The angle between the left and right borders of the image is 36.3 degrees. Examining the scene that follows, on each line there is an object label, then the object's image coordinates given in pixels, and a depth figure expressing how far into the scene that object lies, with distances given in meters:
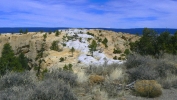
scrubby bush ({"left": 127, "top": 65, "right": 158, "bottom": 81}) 11.58
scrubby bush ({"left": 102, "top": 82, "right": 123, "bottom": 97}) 9.52
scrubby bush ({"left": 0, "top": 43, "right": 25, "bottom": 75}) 24.06
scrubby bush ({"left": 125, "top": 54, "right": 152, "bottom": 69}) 14.15
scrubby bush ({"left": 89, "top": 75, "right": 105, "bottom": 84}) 11.19
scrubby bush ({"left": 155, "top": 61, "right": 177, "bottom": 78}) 12.98
